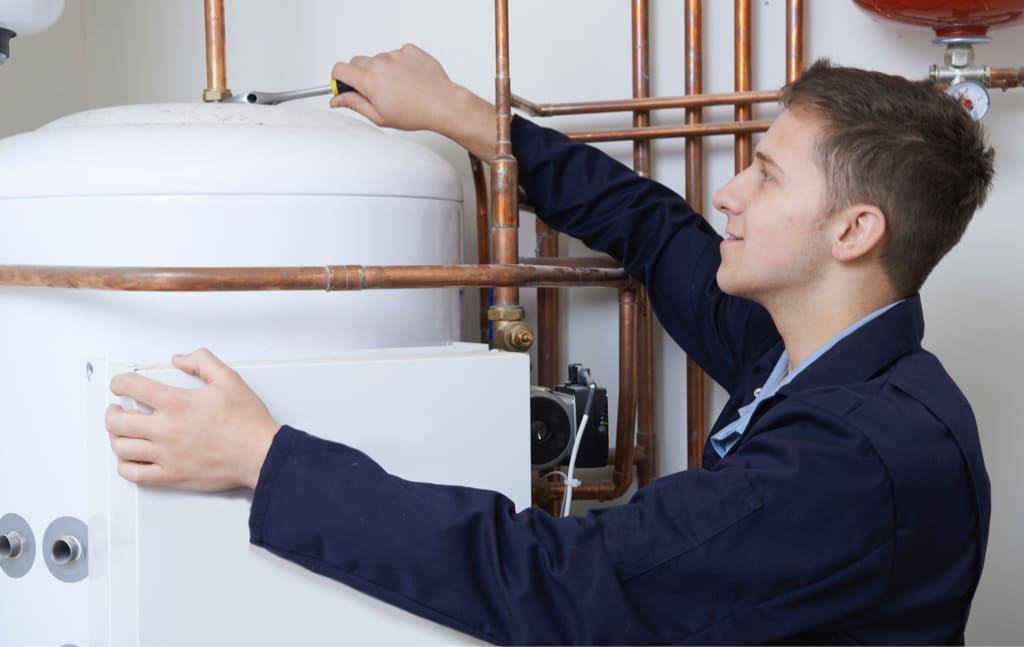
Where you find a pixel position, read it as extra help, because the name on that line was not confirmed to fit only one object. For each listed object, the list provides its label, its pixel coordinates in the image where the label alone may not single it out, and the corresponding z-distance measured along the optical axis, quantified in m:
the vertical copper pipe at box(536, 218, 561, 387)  1.48
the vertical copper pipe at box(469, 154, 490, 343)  1.40
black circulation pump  1.21
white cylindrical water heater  0.94
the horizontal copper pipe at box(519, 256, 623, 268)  1.34
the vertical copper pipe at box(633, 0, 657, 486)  1.44
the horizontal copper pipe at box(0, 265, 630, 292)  0.89
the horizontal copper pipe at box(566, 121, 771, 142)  1.39
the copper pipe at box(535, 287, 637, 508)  1.38
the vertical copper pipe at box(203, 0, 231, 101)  1.21
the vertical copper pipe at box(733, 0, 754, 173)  1.40
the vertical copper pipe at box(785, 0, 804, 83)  1.39
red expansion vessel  1.22
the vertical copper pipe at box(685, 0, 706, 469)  1.42
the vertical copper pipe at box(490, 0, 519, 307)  1.14
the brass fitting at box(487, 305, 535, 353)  1.11
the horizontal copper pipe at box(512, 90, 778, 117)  1.37
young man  0.78
